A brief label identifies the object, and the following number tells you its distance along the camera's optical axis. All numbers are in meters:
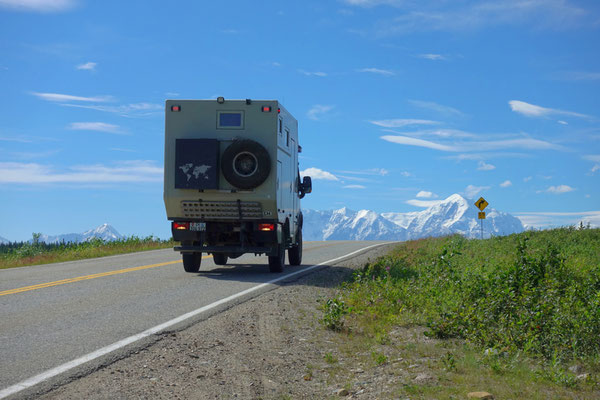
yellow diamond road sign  38.38
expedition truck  13.91
